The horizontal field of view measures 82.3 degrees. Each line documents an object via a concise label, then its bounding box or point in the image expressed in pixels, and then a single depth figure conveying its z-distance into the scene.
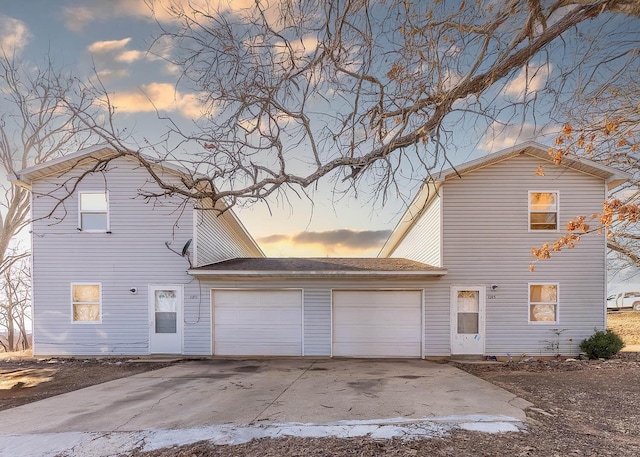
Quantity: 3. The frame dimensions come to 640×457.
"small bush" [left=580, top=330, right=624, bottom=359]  9.53
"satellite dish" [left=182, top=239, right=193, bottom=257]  10.14
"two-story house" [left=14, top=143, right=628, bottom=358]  10.02
